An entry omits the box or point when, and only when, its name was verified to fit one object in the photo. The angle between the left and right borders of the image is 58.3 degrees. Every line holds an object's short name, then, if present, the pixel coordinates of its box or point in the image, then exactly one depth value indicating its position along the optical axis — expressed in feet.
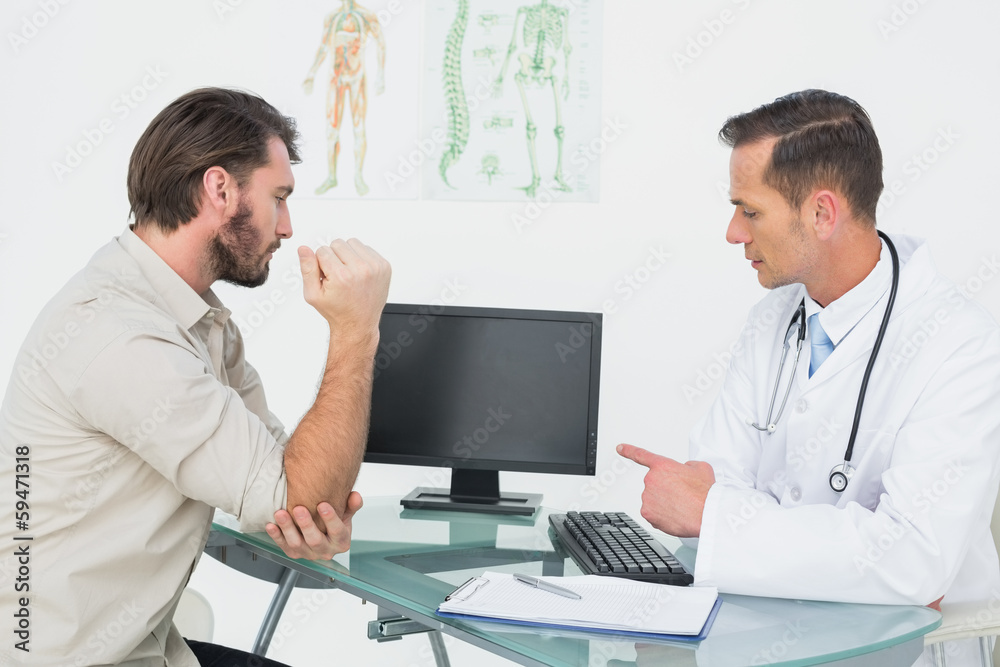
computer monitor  6.57
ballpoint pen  4.17
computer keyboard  4.58
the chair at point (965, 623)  4.38
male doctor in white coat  4.31
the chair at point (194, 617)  6.81
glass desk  3.65
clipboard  3.76
